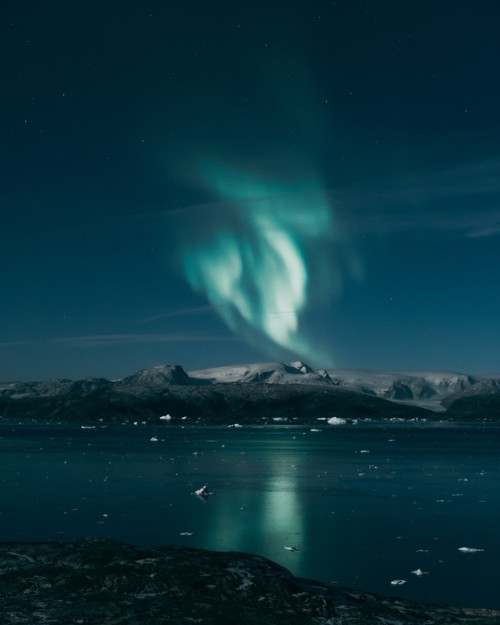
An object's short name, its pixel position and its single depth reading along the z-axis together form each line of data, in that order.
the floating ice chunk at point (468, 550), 35.47
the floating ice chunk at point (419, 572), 30.41
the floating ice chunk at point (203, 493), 58.17
